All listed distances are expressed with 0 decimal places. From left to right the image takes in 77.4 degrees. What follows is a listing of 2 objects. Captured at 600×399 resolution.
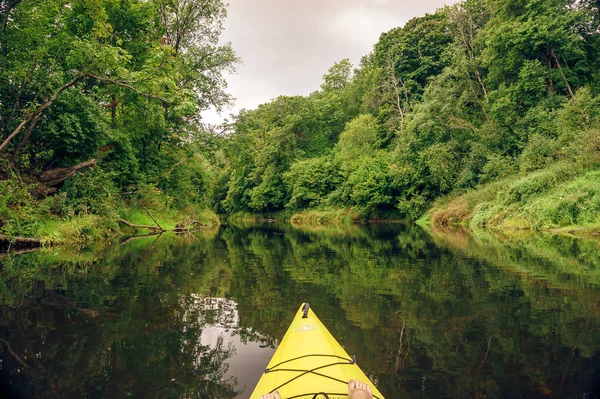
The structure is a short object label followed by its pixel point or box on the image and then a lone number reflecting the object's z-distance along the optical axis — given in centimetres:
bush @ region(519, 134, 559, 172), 2291
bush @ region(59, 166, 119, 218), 1599
